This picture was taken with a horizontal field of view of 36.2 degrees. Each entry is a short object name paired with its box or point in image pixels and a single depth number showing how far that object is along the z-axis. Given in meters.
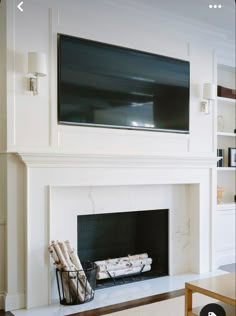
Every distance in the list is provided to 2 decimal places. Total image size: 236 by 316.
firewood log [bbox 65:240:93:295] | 3.02
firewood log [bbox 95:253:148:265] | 3.49
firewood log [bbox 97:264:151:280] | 3.43
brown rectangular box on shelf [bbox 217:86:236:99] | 4.52
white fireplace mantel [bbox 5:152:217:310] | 2.97
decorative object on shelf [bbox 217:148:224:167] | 4.55
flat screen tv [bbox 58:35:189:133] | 3.20
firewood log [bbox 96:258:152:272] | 3.45
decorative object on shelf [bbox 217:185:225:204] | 4.48
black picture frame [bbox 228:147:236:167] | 4.66
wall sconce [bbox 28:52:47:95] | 2.89
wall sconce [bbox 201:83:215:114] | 3.94
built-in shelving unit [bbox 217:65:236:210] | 4.79
